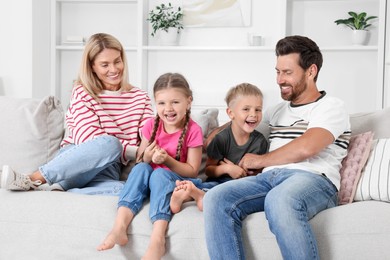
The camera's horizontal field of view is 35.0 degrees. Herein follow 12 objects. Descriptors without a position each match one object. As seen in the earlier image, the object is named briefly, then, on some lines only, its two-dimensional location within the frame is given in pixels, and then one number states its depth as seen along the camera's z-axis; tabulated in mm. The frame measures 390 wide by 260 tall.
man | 1956
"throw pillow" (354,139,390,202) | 2285
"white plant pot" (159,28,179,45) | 4891
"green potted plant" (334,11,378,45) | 4676
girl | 2092
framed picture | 4934
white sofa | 2031
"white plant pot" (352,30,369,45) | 4677
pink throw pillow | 2337
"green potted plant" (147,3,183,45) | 4883
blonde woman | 2383
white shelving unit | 4852
